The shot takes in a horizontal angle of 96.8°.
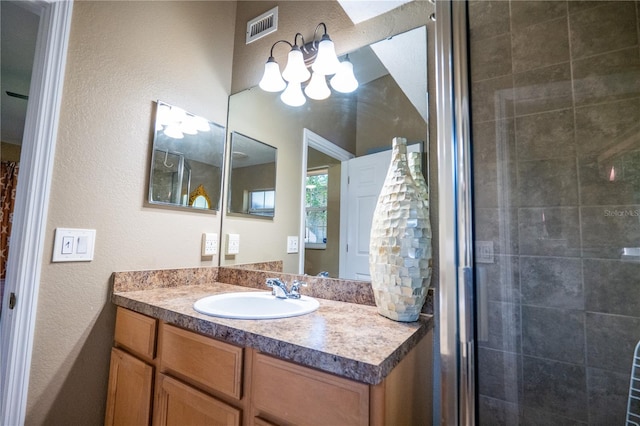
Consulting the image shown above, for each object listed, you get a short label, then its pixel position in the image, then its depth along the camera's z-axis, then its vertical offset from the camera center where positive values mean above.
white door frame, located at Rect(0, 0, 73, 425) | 0.94 +0.08
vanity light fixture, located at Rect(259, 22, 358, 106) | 1.30 +0.80
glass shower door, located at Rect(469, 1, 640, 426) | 0.88 +0.13
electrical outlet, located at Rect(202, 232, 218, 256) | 1.52 -0.05
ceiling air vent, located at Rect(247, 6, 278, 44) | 1.55 +1.18
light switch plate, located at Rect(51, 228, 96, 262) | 1.03 -0.05
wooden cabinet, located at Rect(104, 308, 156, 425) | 1.00 -0.51
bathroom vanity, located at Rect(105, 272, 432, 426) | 0.63 -0.35
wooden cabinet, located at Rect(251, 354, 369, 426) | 0.61 -0.37
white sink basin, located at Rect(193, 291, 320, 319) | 1.08 -0.27
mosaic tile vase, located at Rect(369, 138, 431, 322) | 0.86 -0.03
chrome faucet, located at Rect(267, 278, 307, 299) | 1.18 -0.22
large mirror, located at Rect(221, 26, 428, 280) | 1.15 +0.41
